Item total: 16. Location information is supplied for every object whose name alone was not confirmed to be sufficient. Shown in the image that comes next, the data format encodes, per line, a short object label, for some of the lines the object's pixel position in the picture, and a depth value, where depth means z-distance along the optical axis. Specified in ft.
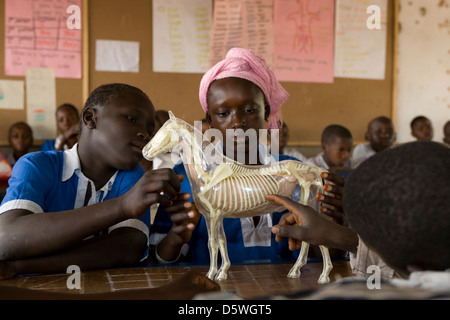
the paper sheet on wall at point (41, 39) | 13.53
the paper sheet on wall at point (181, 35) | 14.58
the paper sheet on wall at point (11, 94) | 13.65
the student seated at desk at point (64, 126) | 13.52
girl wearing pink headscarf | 4.94
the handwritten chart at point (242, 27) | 15.05
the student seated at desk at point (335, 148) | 14.40
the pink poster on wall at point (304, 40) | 15.51
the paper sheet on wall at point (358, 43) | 16.11
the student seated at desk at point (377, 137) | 15.64
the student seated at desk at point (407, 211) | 2.31
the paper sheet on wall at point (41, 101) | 13.84
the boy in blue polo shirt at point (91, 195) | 4.13
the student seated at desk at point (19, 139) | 13.47
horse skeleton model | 3.90
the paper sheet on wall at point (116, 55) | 14.12
